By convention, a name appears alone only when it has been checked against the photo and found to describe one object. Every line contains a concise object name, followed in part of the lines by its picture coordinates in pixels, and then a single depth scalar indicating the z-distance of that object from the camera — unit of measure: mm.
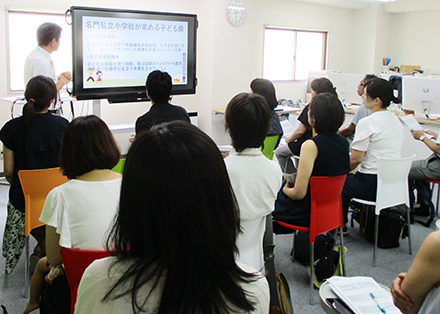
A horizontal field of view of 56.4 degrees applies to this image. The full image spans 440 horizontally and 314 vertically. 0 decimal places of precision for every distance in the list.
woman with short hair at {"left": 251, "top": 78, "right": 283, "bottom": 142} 3502
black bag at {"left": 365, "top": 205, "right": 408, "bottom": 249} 3232
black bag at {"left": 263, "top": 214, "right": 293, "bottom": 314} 1716
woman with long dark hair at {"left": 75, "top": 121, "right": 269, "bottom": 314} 761
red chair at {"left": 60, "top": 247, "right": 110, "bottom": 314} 1464
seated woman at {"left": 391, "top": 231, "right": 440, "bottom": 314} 1141
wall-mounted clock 5648
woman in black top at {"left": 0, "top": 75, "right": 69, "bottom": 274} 2514
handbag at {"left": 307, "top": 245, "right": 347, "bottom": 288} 2666
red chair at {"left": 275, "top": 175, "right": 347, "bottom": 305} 2465
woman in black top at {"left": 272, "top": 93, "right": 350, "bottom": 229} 2494
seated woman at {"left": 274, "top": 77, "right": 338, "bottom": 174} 3787
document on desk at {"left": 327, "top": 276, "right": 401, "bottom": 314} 1497
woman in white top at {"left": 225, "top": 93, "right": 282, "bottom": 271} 1967
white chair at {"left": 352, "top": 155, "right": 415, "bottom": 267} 2889
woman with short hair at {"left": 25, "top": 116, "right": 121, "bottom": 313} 1645
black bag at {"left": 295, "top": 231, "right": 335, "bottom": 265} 2758
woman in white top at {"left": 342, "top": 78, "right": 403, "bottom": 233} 3070
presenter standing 3891
